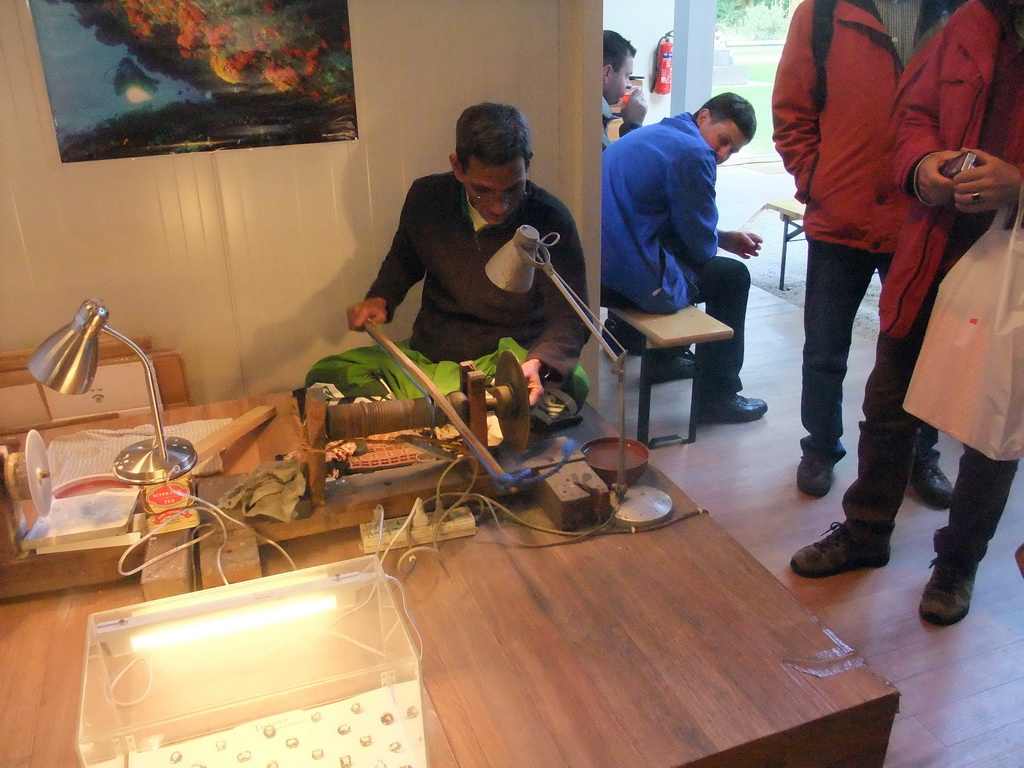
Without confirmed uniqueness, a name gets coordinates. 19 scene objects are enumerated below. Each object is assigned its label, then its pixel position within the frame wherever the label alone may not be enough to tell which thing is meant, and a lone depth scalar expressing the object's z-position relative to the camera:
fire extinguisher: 6.98
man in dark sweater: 1.99
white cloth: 1.82
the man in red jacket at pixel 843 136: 2.06
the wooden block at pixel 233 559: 1.40
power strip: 1.51
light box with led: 1.06
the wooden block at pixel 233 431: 1.85
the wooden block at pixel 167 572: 1.38
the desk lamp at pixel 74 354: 1.27
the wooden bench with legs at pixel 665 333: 2.72
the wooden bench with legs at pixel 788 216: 4.50
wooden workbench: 1.10
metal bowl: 1.66
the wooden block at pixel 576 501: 1.53
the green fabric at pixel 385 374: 2.04
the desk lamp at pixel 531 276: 1.36
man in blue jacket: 2.90
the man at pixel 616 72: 3.73
